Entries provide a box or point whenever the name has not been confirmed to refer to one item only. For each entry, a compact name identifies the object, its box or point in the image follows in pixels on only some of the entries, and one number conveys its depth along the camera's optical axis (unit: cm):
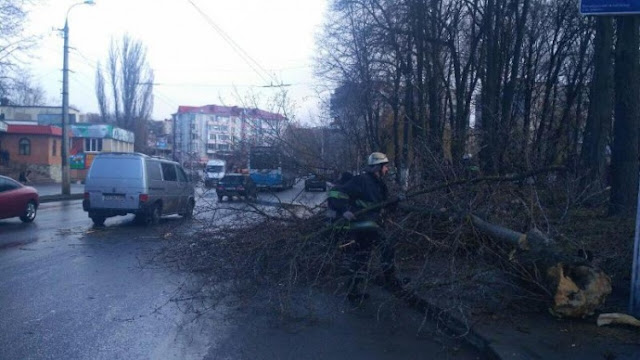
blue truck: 1041
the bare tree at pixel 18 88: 2592
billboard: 5225
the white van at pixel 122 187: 1514
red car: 1584
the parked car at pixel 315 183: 1044
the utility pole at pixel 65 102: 2852
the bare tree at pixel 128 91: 5219
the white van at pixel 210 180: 1088
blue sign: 629
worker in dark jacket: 738
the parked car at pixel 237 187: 995
